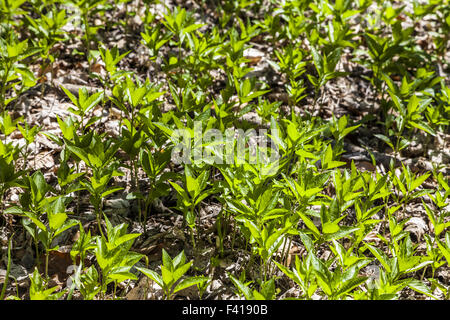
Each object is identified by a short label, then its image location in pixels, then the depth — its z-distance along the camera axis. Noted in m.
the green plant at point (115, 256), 2.07
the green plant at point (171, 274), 2.07
